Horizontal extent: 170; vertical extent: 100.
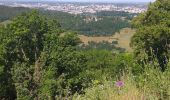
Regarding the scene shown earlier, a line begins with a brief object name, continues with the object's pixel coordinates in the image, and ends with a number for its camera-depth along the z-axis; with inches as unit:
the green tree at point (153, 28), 703.5
